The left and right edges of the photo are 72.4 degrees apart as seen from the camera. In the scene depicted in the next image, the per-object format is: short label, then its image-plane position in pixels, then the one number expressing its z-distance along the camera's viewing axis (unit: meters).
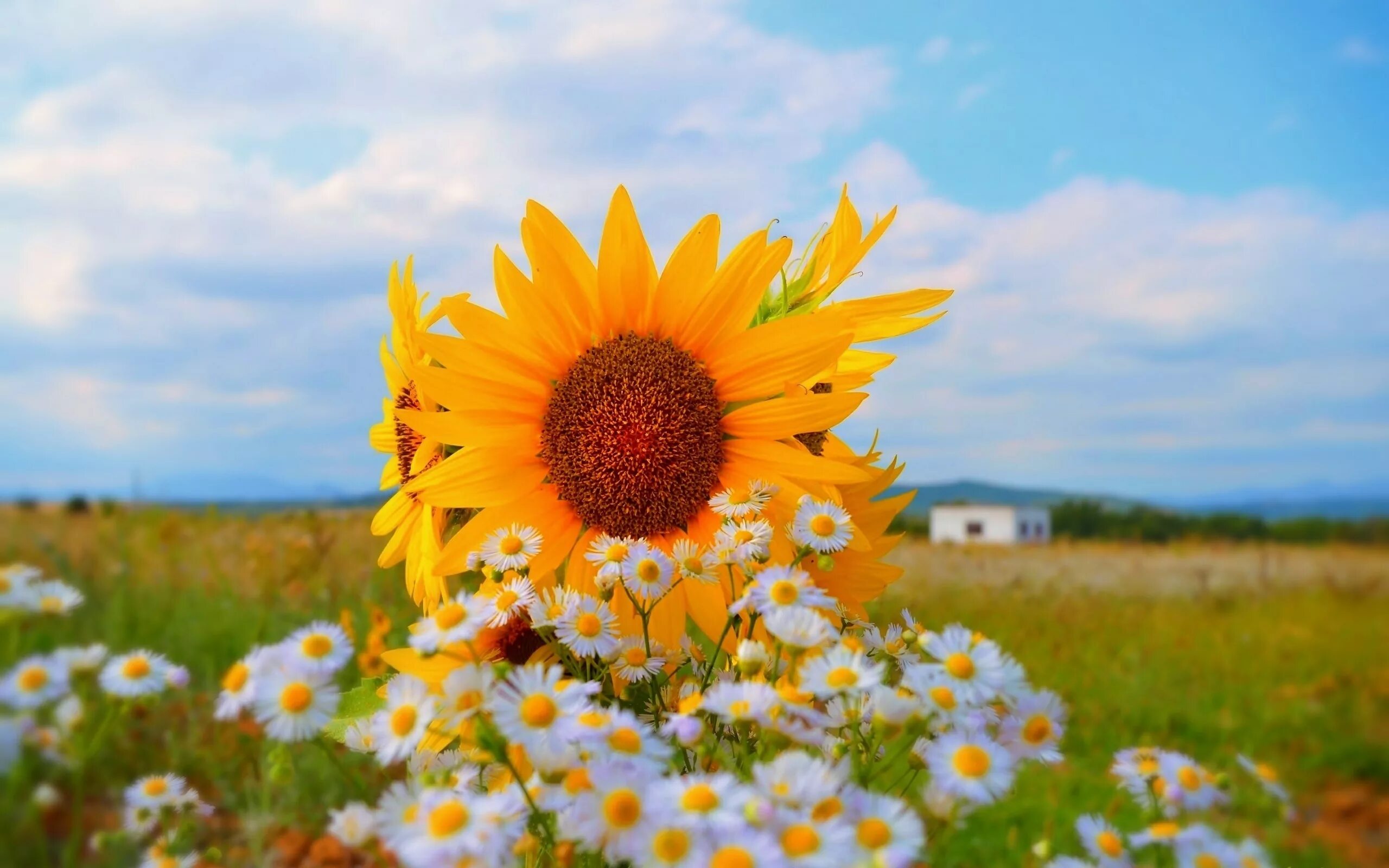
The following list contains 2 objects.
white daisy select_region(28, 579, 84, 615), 0.48
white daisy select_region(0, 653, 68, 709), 0.45
